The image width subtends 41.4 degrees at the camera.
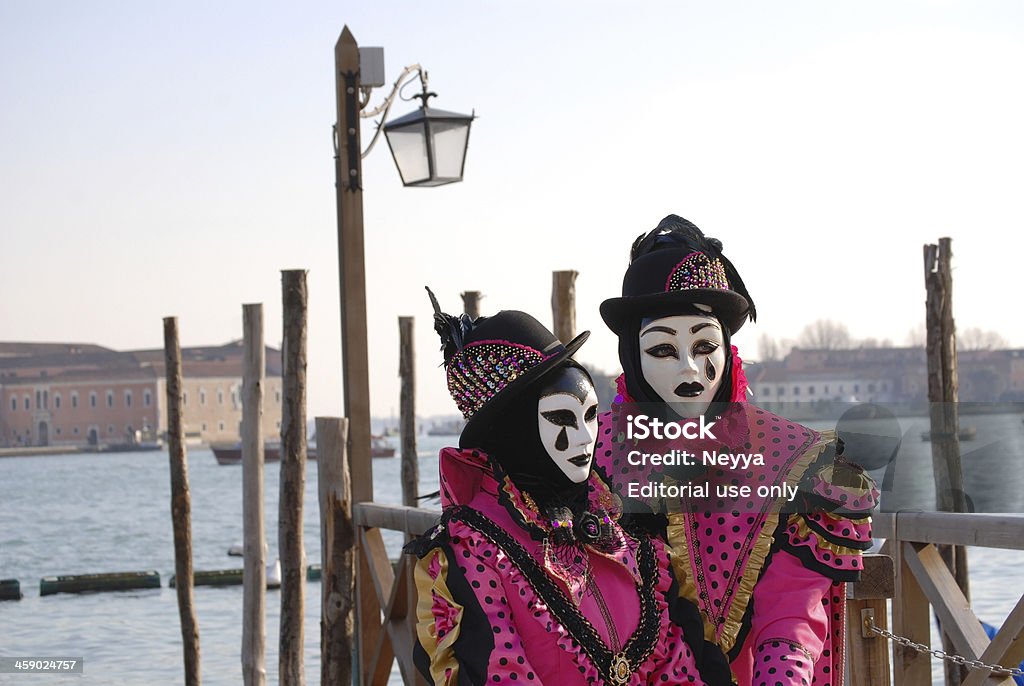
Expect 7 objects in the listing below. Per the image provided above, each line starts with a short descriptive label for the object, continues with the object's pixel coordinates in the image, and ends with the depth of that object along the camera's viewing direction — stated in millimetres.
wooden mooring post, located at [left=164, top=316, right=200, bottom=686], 11625
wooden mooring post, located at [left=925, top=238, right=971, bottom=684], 10141
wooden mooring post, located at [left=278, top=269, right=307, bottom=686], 7242
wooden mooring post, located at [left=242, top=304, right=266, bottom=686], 8797
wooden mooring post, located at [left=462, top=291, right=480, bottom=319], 11257
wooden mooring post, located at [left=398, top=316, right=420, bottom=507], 14336
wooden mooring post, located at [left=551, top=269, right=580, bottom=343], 8789
